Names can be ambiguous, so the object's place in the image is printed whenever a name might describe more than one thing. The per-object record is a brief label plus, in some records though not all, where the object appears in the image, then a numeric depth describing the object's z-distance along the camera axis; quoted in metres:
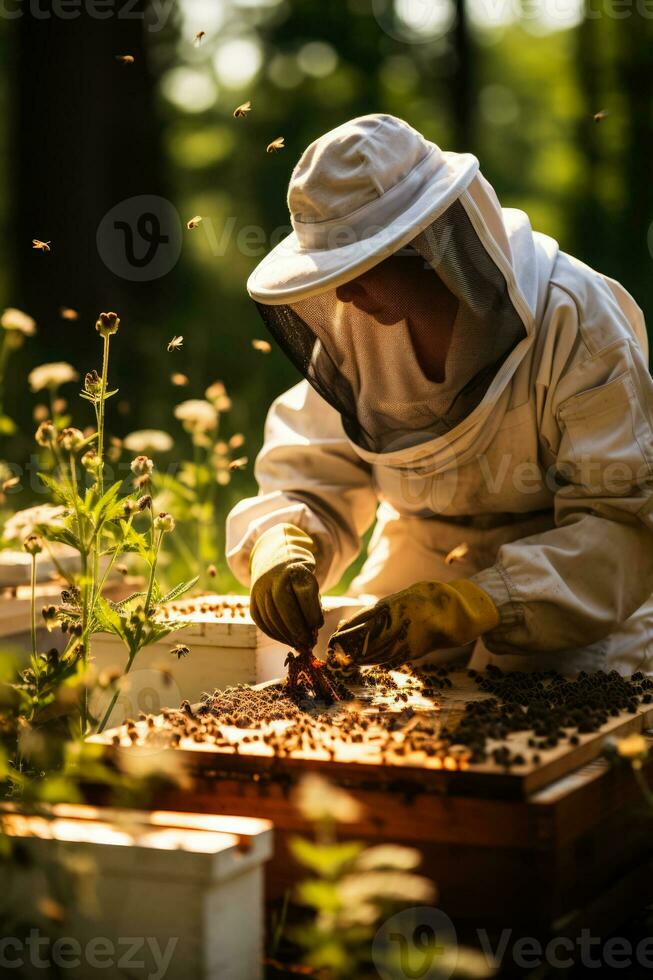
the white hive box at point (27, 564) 3.51
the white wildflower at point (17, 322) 3.57
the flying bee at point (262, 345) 3.52
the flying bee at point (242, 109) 3.00
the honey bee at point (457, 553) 2.83
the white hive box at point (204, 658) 2.98
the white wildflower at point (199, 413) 3.85
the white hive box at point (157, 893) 1.66
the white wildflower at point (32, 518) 2.67
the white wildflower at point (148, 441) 3.79
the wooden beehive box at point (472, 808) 1.81
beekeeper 2.58
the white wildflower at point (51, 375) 3.38
